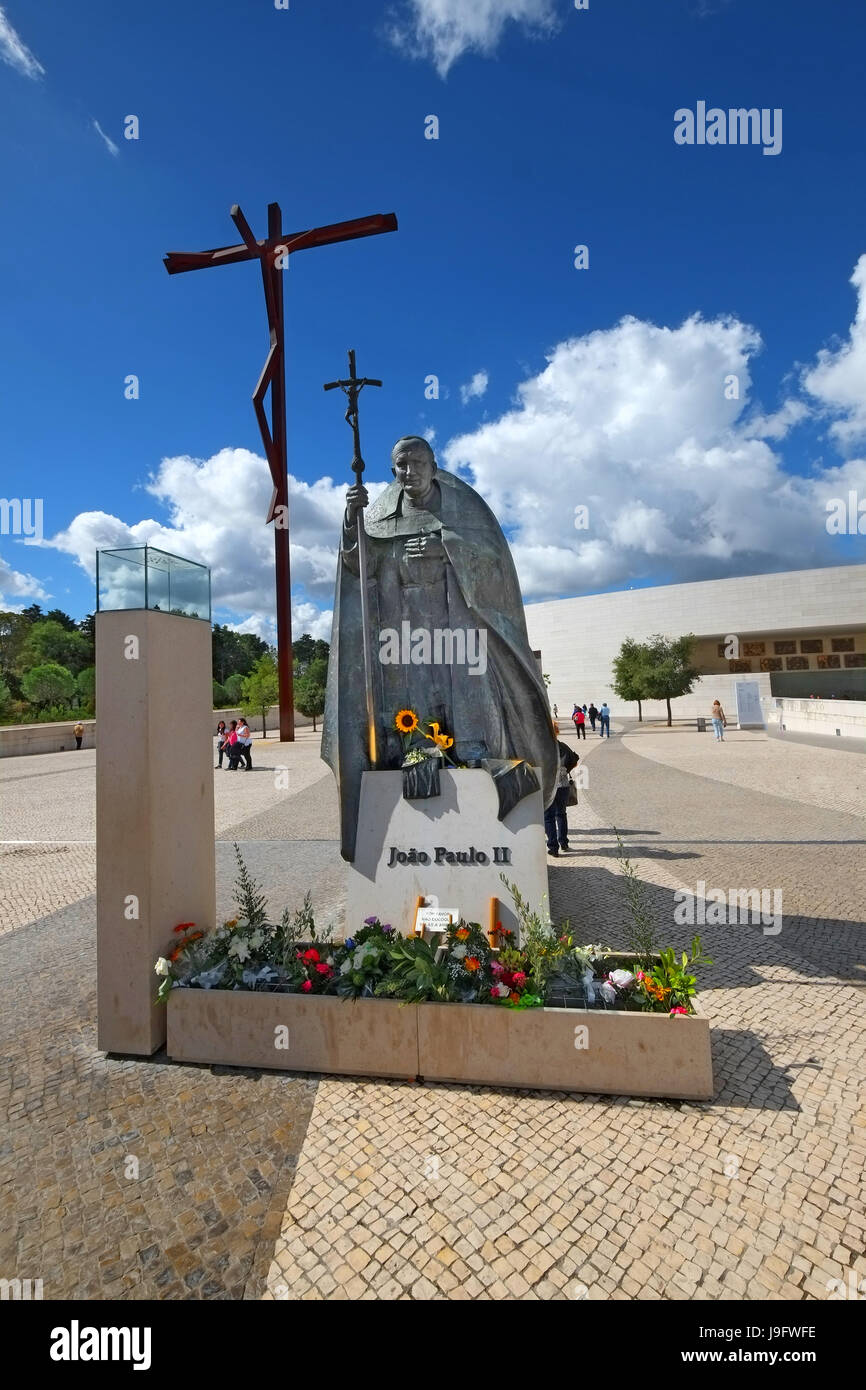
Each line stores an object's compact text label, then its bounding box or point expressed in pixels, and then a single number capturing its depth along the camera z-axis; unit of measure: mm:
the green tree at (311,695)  38688
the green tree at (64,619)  63312
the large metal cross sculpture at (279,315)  22125
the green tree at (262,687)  40812
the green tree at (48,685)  40500
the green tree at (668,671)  39906
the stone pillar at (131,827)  4129
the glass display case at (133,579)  4215
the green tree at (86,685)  44834
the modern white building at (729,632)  56812
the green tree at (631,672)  40938
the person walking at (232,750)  21203
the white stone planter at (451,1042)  3496
